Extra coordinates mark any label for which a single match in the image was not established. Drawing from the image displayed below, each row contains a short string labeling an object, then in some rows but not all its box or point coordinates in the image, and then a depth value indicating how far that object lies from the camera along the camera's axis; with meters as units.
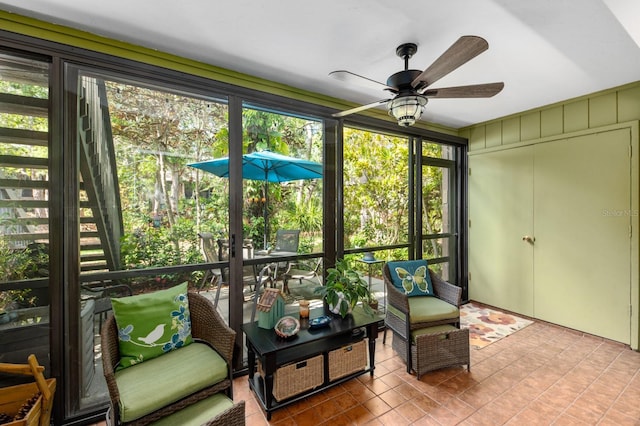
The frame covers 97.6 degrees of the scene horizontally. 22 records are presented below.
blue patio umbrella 2.46
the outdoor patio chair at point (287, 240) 2.79
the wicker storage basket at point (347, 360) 2.24
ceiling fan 1.77
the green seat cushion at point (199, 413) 1.54
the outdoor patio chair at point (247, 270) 2.48
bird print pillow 1.76
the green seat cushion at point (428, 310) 2.53
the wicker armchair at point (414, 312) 2.52
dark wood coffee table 1.93
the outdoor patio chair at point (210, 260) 2.41
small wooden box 1.61
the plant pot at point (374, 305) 3.30
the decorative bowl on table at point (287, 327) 2.05
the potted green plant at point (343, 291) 2.38
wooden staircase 1.82
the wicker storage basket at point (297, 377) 1.98
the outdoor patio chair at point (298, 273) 2.83
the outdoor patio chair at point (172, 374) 1.46
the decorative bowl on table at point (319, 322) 2.21
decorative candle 2.37
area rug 3.13
